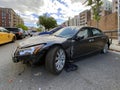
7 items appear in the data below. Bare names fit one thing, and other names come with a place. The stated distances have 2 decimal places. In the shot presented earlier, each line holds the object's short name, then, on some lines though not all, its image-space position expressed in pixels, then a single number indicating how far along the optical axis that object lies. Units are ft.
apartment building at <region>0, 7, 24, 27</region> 194.03
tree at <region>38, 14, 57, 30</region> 75.56
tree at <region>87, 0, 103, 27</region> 28.95
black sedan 6.64
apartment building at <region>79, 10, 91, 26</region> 205.68
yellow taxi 18.50
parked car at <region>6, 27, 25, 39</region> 28.86
